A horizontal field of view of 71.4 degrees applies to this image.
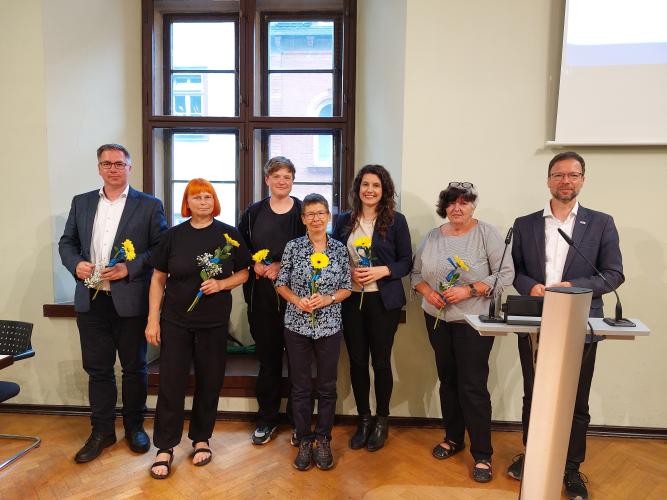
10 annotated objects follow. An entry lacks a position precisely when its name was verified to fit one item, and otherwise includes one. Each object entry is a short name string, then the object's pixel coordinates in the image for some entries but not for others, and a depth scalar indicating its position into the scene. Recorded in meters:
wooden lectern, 1.26
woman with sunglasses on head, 2.38
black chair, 2.60
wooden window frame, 3.77
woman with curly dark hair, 2.54
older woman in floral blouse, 2.39
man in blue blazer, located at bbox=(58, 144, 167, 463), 2.58
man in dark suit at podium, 2.18
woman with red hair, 2.38
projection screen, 2.72
